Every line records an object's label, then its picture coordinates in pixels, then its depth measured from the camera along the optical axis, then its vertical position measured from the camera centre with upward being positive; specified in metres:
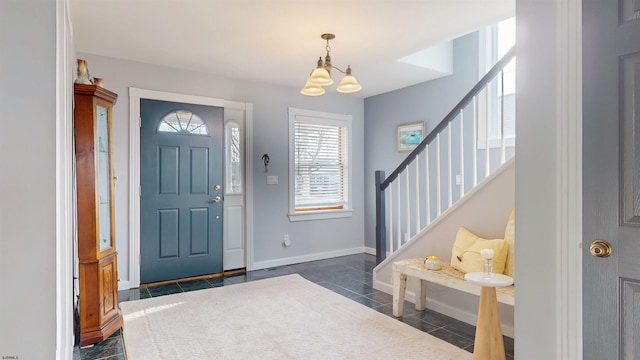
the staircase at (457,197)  2.67 -0.19
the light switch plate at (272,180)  4.68 -0.02
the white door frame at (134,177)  3.75 +0.02
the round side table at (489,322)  2.11 -0.87
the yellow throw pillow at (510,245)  2.44 -0.46
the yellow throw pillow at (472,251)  2.47 -0.54
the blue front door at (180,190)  3.87 -0.12
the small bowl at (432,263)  2.77 -0.67
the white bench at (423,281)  2.28 -0.76
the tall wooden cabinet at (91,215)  2.47 -0.26
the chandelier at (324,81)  2.75 +0.78
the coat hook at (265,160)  4.62 +0.23
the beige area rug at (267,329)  2.35 -1.14
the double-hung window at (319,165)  4.93 +0.19
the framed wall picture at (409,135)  4.69 +0.57
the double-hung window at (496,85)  3.76 +1.00
